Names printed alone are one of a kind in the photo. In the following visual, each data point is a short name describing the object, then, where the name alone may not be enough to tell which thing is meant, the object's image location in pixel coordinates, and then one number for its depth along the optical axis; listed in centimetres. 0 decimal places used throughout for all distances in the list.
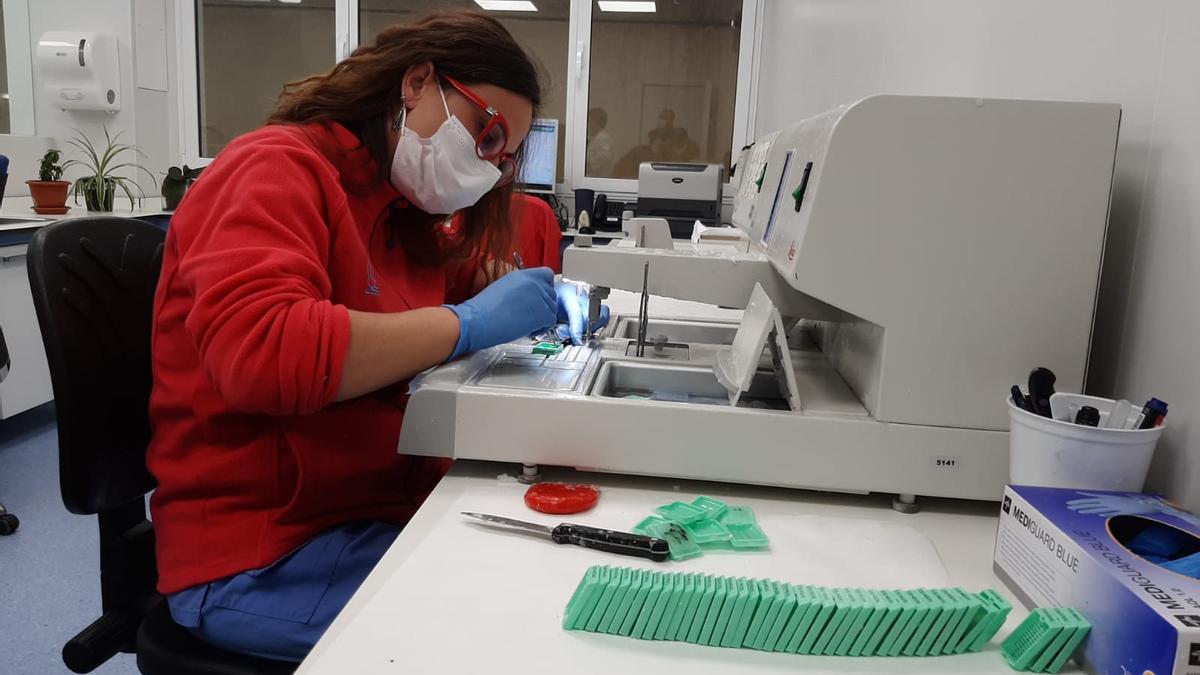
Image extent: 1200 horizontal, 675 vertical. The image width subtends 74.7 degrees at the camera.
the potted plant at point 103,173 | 328
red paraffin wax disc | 87
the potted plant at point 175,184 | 365
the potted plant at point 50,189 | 309
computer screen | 420
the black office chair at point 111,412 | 91
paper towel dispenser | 357
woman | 85
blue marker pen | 73
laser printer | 344
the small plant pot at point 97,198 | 327
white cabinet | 267
